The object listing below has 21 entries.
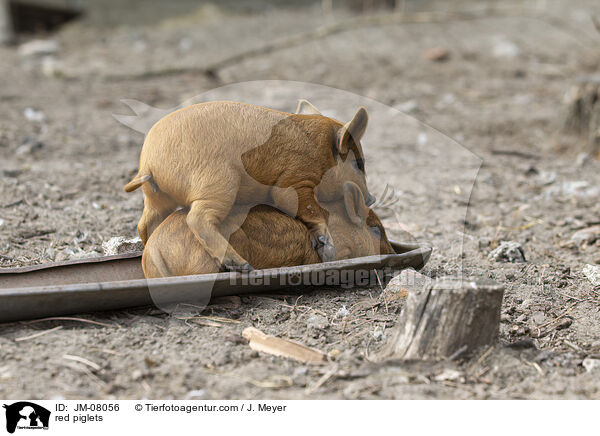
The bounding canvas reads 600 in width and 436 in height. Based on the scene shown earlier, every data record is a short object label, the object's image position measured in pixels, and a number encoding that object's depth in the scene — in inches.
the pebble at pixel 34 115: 504.1
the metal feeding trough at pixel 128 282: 195.3
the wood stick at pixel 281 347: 193.5
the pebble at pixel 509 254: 286.2
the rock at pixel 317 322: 215.0
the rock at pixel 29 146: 424.2
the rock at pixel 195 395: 170.1
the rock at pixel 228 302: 223.6
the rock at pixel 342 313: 223.7
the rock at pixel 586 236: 314.2
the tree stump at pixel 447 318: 184.1
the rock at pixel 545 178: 416.2
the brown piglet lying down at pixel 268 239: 209.8
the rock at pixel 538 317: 227.3
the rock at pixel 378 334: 209.0
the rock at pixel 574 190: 390.6
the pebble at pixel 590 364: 191.6
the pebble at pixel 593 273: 263.8
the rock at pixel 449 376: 182.1
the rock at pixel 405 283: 233.8
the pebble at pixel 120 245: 255.4
